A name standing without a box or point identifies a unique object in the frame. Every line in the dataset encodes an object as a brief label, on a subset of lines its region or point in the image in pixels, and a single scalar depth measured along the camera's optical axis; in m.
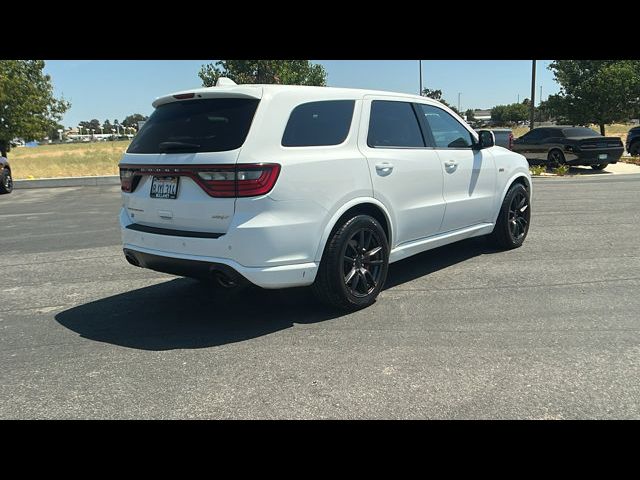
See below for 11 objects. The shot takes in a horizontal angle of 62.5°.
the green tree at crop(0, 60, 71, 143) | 28.06
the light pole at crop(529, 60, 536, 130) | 25.48
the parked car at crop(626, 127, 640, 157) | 22.91
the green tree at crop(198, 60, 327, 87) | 33.84
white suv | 3.74
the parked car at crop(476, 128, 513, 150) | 18.62
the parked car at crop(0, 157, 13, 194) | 15.25
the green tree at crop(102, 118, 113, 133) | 176.00
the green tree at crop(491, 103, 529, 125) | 104.28
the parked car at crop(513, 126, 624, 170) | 16.86
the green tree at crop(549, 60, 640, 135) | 29.72
